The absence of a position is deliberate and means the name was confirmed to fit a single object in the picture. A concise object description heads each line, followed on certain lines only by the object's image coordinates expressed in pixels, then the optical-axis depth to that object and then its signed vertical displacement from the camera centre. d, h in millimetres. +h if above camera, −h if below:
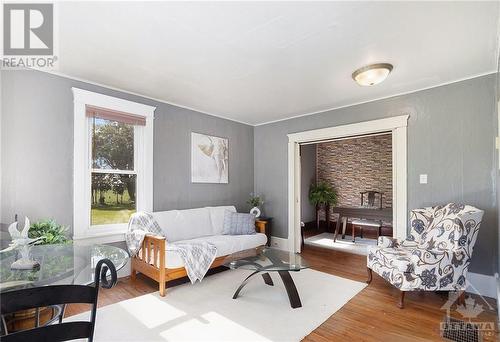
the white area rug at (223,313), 2061 -1297
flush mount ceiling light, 2596 +1015
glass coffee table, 2539 -954
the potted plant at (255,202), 4617 -573
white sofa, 2838 -910
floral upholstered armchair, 2484 -866
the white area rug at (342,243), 4764 -1443
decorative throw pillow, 3980 -801
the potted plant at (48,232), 2314 -548
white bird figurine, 1637 -421
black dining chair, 931 -490
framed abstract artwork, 4242 +239
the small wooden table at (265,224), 4289 -878
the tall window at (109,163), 3012 +122
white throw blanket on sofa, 2920 -876
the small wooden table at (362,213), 4962 -822
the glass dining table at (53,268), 1328 -562
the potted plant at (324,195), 6598 -589
